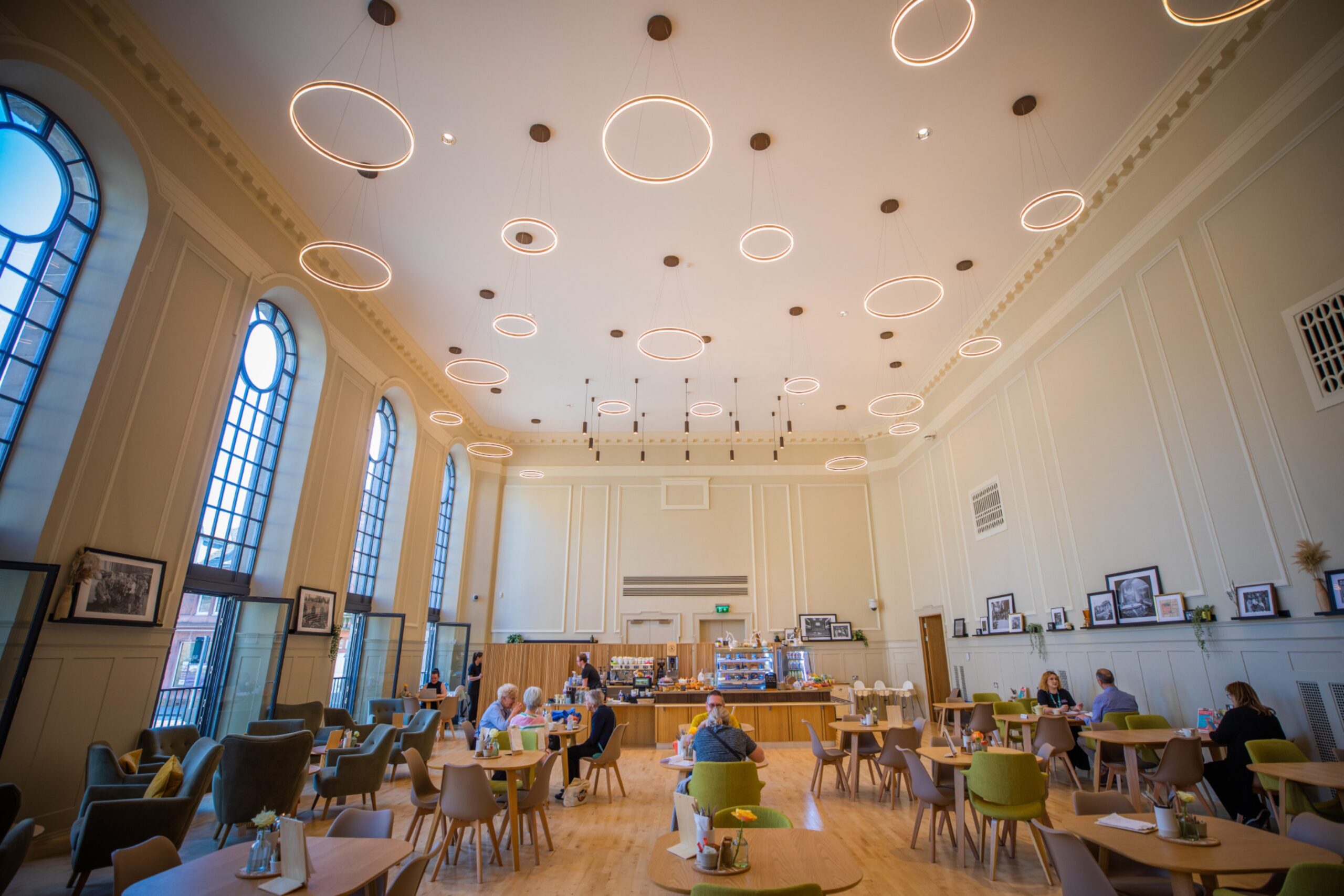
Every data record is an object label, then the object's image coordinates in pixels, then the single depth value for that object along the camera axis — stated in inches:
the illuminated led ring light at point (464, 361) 370.3
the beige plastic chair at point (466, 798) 192.4
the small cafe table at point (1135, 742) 222.2
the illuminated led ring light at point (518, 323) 356.7
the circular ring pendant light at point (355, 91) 191.2
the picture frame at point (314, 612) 346.9
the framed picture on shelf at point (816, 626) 602.9
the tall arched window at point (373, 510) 442.3
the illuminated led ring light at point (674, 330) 333.7
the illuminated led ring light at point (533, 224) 284.5
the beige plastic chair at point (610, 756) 283.0
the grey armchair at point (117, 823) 158.4
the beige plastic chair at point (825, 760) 291.0
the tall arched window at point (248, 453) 306.5
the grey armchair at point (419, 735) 305.6
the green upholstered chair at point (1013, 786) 177.6
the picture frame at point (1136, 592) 286.5
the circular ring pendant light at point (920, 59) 180.5
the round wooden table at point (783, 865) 104.3
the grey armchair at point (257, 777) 204.8
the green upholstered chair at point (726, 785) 180.9
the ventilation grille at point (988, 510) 425.4
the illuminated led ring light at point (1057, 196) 250.4
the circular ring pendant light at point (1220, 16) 169.2
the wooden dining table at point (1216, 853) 106.1
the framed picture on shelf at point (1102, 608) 312.2
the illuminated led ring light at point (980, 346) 347.3
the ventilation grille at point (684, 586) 620.1
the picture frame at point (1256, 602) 226.5
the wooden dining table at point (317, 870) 101.3
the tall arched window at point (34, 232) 213.0
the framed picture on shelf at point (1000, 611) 412.5
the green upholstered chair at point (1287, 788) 168.6
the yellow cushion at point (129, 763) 204.4
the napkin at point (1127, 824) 124.9
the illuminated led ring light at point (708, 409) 480.7
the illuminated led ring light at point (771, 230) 282.5
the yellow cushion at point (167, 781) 178.1
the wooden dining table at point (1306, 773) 152.0
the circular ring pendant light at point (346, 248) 256.8
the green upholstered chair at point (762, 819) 133.9
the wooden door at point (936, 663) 538.9
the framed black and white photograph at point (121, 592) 217.9
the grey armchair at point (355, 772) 242.8
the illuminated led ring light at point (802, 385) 440.3
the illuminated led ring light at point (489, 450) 487.5
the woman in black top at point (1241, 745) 197.2
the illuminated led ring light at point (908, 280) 308.2
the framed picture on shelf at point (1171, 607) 269.7
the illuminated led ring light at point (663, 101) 199.9
